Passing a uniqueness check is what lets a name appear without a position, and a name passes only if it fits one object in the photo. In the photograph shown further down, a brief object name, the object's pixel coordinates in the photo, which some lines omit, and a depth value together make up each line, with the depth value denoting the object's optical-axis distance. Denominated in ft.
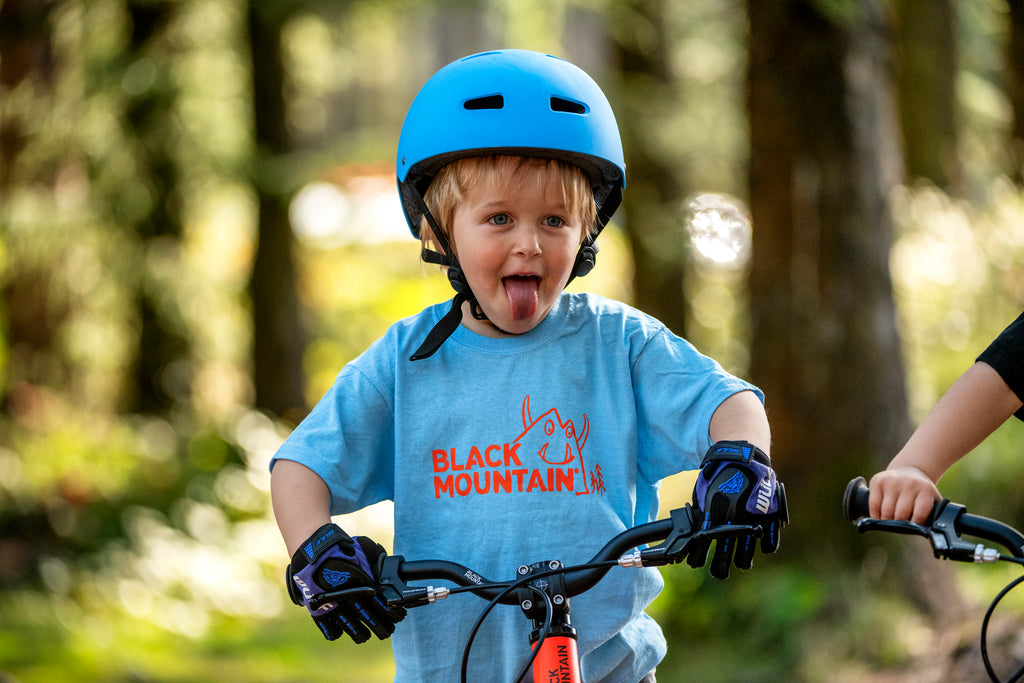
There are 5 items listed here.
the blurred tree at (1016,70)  47.57
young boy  17.75
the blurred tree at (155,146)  67.15
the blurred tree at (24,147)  58.34
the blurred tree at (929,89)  73.25
